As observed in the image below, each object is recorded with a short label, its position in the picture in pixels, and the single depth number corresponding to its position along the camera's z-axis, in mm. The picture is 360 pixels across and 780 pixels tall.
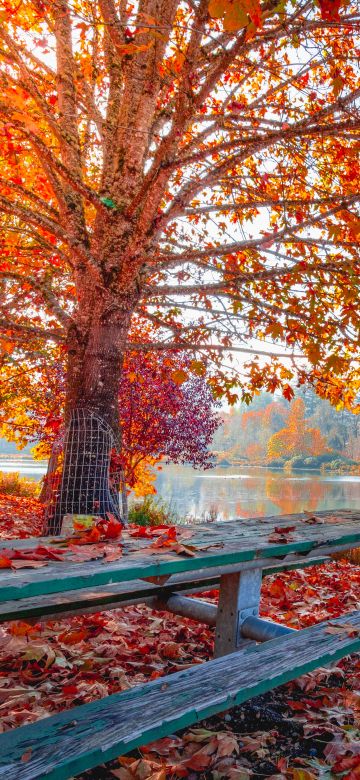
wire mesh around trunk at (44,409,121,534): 5363
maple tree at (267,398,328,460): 78625
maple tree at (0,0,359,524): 4875
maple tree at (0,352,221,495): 11148
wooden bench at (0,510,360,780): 1621
